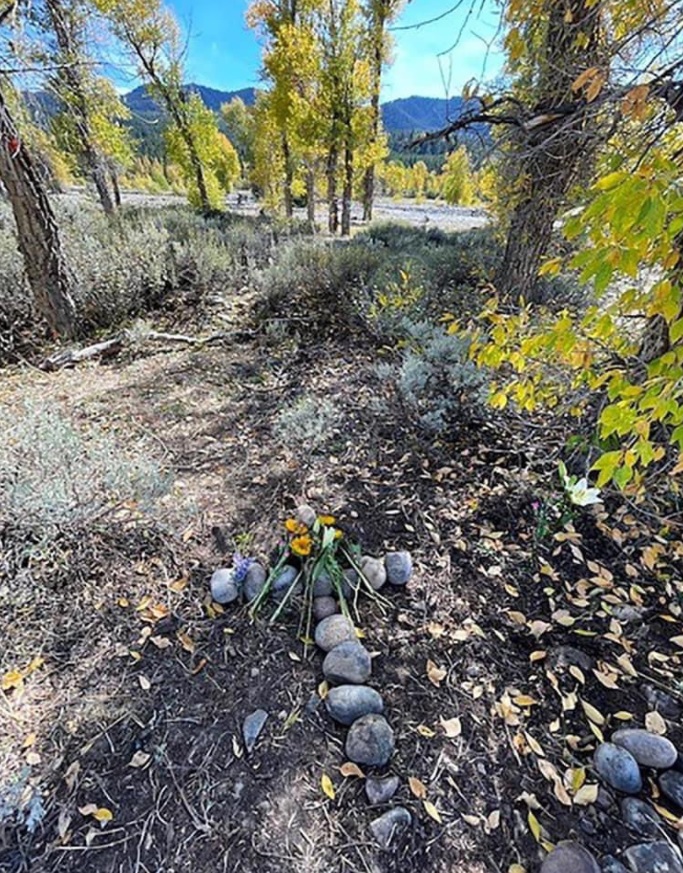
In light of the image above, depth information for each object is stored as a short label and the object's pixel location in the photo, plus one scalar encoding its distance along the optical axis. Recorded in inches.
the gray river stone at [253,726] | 48.9
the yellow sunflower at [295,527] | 63.9
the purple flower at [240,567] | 63.5
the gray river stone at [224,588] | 63.5
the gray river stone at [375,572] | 66.1
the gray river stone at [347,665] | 54.0
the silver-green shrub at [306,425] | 98.3
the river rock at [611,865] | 39.8
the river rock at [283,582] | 63.9
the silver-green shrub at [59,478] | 63.3
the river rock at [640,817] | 42.6
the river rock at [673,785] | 44.6
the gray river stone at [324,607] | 61.9
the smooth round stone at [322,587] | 63.4
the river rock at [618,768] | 45.5
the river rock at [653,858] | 39.6
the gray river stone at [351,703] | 50.8
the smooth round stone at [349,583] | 64.4
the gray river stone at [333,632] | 57.5
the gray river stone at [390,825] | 42.2
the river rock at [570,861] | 39.1
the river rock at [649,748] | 46.9
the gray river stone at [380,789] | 44.8
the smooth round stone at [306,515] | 71.6
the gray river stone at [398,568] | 66.8
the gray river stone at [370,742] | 47.3
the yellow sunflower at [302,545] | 62.2
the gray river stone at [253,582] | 63.7
